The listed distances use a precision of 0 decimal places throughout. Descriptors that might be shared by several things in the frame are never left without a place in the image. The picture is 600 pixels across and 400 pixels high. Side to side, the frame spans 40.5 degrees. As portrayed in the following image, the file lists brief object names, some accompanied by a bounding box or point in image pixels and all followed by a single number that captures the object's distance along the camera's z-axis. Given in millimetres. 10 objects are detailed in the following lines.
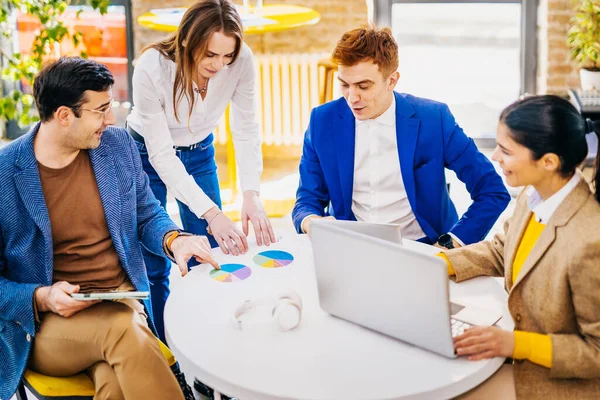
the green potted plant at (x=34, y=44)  3799
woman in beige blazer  1586
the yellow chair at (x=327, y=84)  3824
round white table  1498
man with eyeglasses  1864
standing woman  2363
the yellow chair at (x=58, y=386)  1852
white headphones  1718
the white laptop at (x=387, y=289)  1503
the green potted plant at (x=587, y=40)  4453
